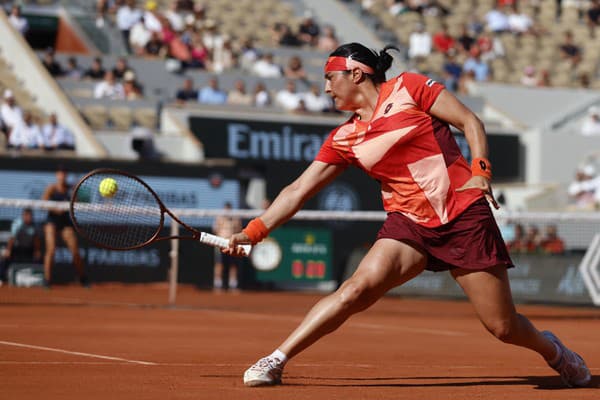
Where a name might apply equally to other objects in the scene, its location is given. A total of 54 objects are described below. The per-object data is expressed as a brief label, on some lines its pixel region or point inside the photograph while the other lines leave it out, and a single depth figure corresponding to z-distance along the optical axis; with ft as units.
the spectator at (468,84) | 101.86
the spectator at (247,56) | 95.66
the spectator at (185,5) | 99.71
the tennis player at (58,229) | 67.51
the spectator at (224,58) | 93.81
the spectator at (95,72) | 86.17
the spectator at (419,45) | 105.19
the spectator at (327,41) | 100.68
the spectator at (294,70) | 94.63
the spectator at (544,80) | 107.45
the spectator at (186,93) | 87.76
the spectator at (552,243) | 71.97
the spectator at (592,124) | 99.60
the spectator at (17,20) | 88.33
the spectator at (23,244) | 68.44
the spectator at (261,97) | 89.51
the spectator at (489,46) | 109.29
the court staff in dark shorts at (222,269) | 77.61
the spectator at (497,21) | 113.70
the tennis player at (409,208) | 23.62
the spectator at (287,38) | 99.91
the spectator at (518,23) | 114.42
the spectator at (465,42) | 109.63
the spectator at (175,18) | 96.07
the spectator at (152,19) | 93.35
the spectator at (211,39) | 96.07
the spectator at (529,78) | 108.27
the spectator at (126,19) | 92.07
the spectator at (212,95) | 88.02
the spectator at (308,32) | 101.50
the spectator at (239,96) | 88.22
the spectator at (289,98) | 90.79
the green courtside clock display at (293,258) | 79.05
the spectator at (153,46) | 92.07
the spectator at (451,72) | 101.60
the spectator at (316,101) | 91.30
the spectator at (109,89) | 84.58
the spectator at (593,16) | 119.88
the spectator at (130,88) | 85.56
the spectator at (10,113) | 77.56
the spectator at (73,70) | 85.66
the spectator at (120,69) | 86.94
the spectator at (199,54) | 92.07
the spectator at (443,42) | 107.65
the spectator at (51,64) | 84.79
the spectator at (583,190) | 89.71
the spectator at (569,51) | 113.19
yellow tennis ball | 26.61
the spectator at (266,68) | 94.58
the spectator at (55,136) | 77.71
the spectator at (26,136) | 76.69
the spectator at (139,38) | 92.15
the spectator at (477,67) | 106.42
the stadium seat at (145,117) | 85.10
